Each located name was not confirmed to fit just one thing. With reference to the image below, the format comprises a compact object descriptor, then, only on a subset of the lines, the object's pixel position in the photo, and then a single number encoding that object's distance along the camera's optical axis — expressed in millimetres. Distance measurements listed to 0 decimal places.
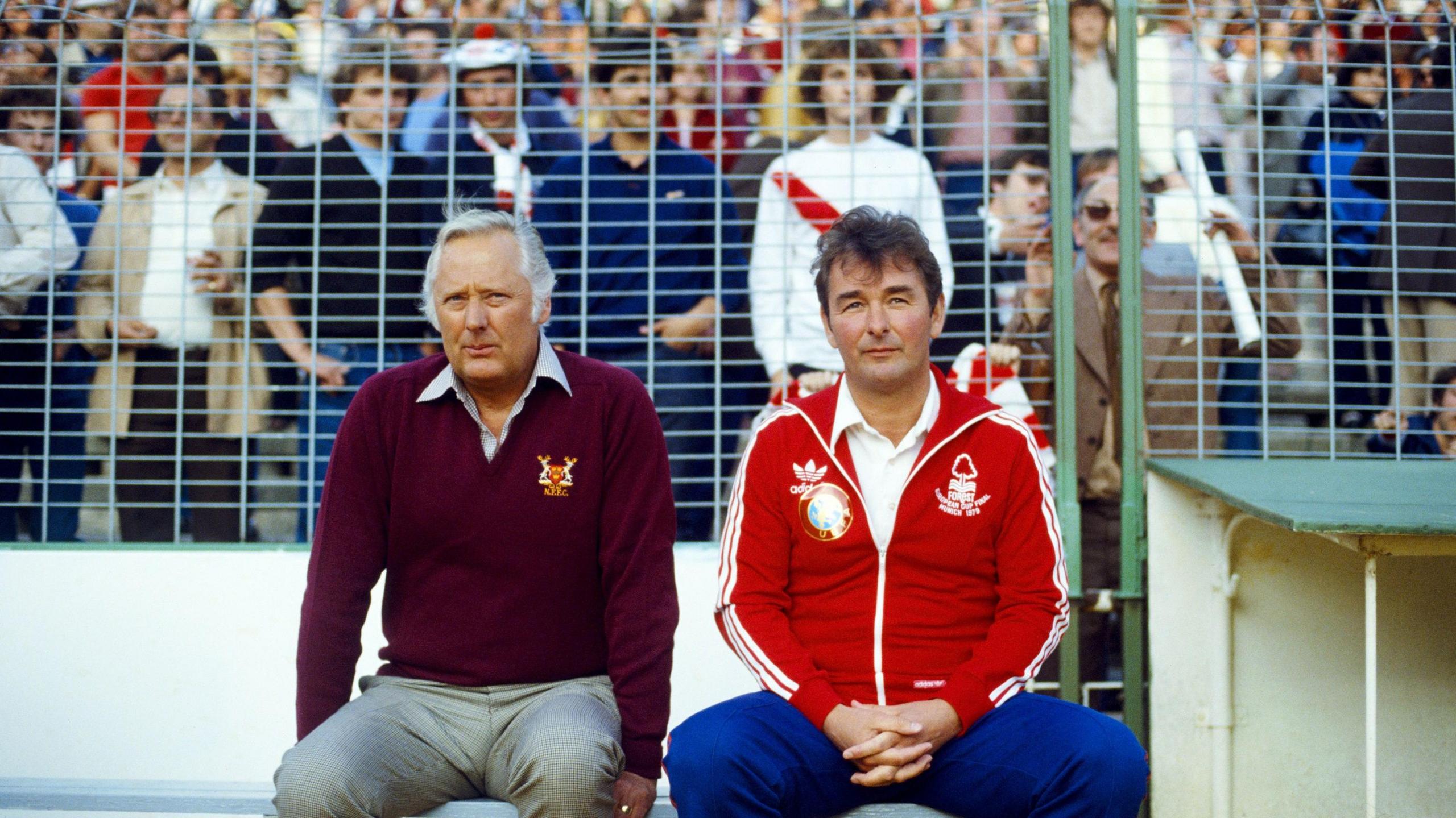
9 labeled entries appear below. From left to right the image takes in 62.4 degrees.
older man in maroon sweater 2506
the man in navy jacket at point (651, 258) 3639
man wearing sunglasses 3607
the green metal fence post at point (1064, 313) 3500
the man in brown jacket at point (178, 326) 3701
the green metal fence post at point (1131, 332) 3455
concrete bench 2586
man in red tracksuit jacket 2252
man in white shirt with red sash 3629
